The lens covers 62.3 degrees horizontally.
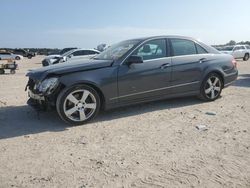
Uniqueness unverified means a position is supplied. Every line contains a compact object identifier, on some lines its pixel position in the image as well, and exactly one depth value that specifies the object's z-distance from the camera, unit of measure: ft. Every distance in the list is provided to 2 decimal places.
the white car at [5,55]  81.90
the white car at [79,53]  47.40
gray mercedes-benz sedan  12.31
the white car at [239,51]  64.92
